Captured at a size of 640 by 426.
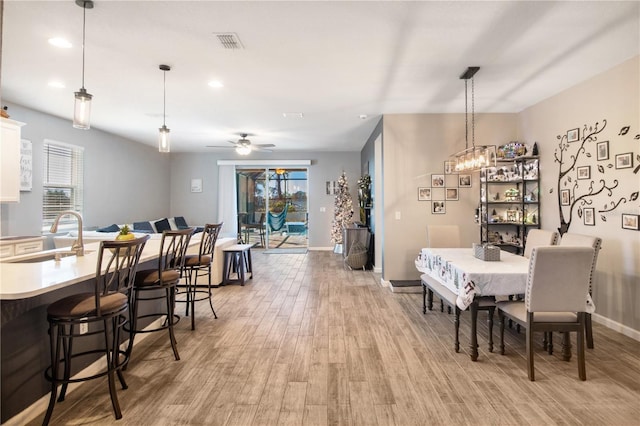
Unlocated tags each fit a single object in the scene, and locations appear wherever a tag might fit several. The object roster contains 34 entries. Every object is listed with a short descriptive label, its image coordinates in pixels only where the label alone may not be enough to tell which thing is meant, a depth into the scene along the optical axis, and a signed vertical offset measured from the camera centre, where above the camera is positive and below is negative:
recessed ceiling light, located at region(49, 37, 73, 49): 2.98 +1.57
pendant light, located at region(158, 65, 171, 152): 3.68 +0.85
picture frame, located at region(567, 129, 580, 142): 4.02 +1.01
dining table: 2.82 -0.53
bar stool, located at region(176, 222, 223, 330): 3.68 -0.45
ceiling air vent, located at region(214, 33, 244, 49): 2.91 +1.57
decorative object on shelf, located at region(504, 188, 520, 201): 5.03 +0.35
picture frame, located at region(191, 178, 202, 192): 9.08 +0.85
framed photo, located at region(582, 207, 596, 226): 3.78 +0.02
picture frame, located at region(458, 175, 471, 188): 5.31 +0.58
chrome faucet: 2.69 -0.26
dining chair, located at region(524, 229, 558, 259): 3.40 -0.22
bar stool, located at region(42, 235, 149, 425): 1.96 -0.58
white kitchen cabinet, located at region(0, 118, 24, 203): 3.77 +0.64
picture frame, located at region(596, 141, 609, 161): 3.62 +0.74
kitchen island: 1.85 -0.65
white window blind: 5.35 +0.59
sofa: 4.95 -0.39
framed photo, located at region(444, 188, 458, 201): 5.32 +0.39
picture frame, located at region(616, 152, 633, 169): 3.36 +0.59
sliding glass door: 9.27 +0.49
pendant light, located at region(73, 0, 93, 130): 2.60 +0.85
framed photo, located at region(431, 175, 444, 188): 5.32 +0.58
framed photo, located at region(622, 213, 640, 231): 3.29 -0.03
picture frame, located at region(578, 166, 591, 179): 3.87 +0.53
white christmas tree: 8.12 +0.20
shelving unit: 4.80 +0.23
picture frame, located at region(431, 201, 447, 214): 5.32 +0.16
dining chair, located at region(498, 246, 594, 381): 2.43 -0.55
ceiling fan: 6.33 +1.33
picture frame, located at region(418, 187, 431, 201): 5.32 +0.37
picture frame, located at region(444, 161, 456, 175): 5.24 +0.78
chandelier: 3.50 +0.67
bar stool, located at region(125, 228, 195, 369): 2.78 -0.56
